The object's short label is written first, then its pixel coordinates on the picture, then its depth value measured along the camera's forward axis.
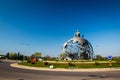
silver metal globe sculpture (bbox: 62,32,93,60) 31.07
